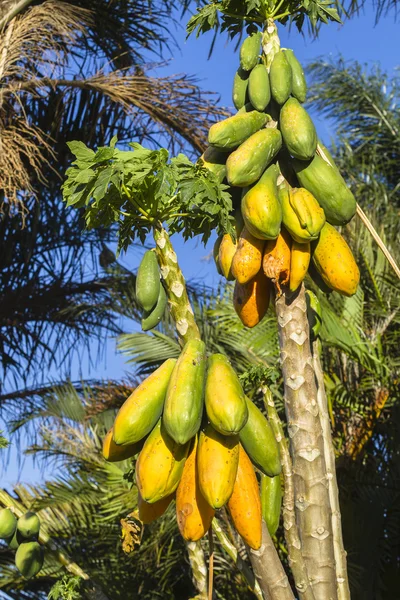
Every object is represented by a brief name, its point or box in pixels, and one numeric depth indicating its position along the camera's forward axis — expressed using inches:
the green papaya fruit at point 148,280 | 132.4
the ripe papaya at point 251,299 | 144.6
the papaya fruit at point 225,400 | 123.4
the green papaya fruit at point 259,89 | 144.9
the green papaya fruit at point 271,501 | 145.3
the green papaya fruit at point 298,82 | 147.8
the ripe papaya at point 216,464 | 123.4
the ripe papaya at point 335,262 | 141.8
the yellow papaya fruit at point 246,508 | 127.2
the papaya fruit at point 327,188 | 141.6
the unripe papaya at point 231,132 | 142.6
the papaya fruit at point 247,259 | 139.6
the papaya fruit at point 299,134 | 139.7
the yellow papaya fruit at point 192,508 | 126.9
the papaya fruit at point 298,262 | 138.4
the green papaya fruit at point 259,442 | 129.8
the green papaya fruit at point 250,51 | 148.6
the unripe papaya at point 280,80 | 144.7
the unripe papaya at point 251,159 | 138.7
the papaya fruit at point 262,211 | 136.6
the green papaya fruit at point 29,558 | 163.8
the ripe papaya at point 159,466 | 126.1
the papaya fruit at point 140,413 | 127.3
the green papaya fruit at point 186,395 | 123.8
